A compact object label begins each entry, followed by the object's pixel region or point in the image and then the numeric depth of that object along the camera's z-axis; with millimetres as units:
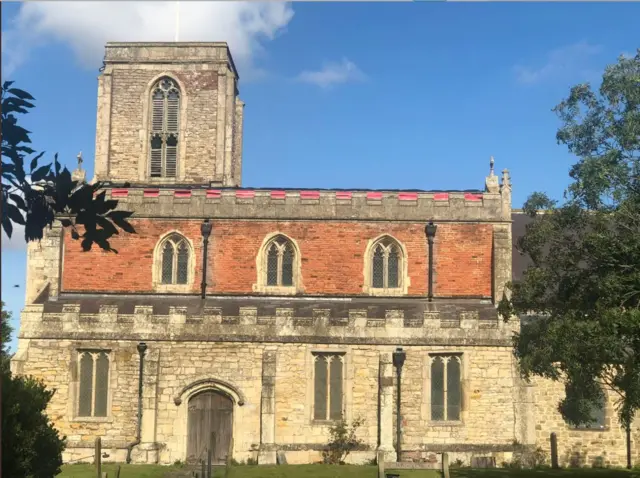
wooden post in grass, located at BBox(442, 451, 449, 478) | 23281
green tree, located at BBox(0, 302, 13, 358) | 54625
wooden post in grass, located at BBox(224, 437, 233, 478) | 25244
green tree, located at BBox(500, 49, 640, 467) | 19000
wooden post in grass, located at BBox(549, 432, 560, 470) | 29031
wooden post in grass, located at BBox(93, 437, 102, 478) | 23789
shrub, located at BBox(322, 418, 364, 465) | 27281
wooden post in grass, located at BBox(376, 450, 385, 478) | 23109
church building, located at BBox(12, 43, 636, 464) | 27750
